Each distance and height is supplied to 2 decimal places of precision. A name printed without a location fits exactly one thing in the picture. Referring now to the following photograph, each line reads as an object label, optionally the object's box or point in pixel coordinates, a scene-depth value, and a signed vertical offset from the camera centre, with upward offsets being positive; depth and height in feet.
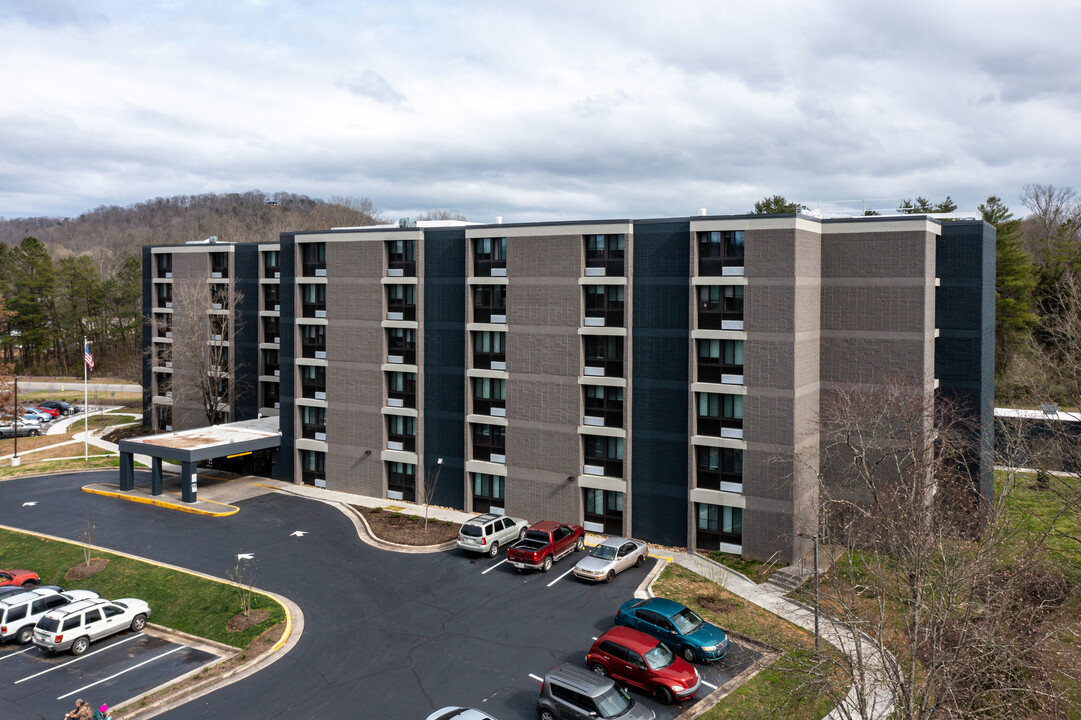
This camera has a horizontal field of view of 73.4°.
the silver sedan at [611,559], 112.47 -38.65
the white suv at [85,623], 95.25 -41.16
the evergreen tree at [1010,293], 220.02 +6.77
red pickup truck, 116.88 -37.88
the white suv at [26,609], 100.22 -40.91
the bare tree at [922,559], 57.62 -27.16
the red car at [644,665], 80.12 -39.80
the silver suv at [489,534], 123.44 -37.44
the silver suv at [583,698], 73.05 -39.16
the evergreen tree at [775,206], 253.85 +39.00
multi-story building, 122.83 -6.99
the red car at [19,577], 117.91 -42.12
